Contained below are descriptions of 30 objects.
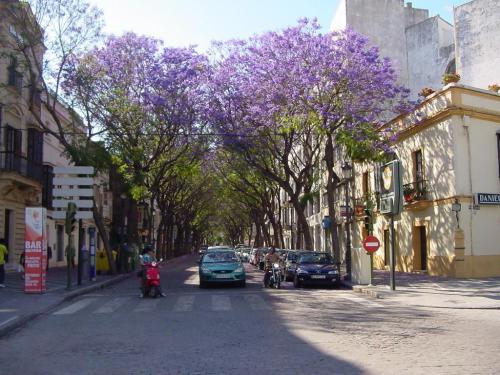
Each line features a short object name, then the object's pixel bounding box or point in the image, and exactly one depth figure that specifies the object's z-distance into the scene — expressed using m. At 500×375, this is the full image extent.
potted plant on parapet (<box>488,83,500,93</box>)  25.69
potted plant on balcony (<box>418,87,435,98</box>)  25.91
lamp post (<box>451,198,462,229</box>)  22.83
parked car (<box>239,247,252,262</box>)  50.87
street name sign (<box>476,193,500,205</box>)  23.22
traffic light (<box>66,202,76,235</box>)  19.74
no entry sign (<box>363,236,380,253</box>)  19.89
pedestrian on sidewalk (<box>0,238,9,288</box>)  19.36
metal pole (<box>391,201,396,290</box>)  18.50
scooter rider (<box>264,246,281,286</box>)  21.04
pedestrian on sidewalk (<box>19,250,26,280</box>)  26.30
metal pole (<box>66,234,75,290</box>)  19.55
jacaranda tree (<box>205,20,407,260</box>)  22.88
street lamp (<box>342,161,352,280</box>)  23.19
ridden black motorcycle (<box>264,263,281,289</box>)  20.81
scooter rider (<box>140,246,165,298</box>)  17.81
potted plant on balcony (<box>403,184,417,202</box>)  26.48
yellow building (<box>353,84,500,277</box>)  23.09
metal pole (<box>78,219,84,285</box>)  21.50
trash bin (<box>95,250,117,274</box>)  29.52
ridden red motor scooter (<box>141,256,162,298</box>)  17.67
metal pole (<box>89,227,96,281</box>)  24.05
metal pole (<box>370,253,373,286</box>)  20.64
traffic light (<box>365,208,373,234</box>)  21.83
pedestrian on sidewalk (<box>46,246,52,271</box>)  33.41
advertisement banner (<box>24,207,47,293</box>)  17.66
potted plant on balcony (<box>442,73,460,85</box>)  24.12
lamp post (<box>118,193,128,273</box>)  30.69
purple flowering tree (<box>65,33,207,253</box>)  27.19
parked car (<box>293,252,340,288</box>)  21.36
